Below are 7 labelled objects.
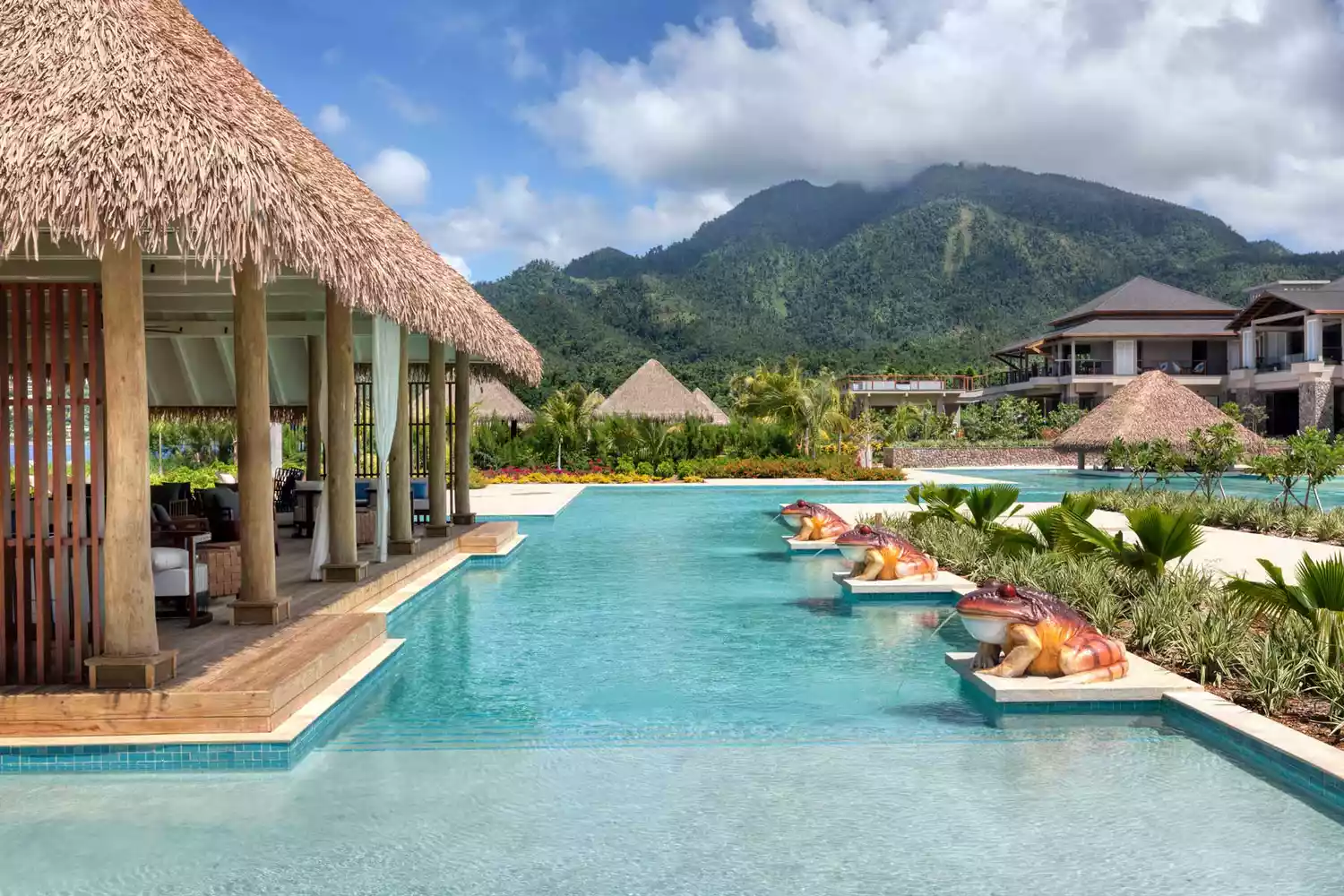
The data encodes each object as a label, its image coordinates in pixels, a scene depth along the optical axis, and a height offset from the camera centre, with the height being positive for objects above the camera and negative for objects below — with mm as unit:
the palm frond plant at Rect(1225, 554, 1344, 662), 5418 -844
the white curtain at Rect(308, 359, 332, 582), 8781 -790
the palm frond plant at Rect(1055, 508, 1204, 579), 7680 -770
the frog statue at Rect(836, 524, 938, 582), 9727 -1069
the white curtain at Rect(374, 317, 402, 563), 9156 +462
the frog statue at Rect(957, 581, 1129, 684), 5934 -1097
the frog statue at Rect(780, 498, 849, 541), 13281 -1021
